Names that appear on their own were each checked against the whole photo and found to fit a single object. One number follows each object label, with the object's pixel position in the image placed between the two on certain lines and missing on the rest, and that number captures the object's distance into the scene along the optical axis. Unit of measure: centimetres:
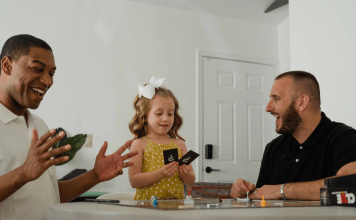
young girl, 165
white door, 438
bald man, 148
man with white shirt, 114
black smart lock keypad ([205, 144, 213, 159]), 426
